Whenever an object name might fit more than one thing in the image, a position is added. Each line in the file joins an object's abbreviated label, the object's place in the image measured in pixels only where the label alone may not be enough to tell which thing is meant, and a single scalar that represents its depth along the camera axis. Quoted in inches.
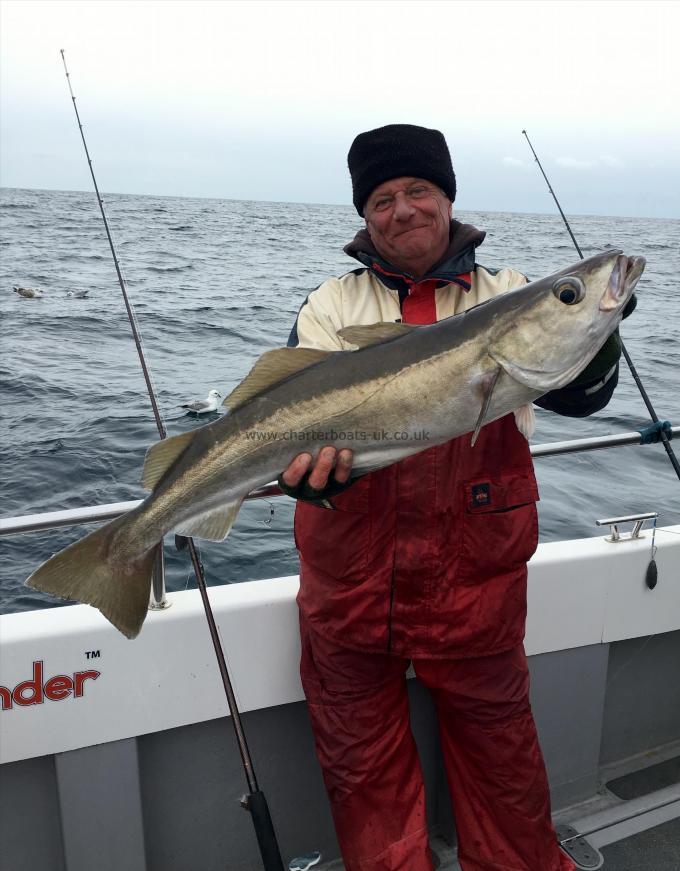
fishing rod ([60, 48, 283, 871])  96.2
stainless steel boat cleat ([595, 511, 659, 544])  142.0
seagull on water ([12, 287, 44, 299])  898.1
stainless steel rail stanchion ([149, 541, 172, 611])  107.2
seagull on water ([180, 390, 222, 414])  469.8
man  107.3
